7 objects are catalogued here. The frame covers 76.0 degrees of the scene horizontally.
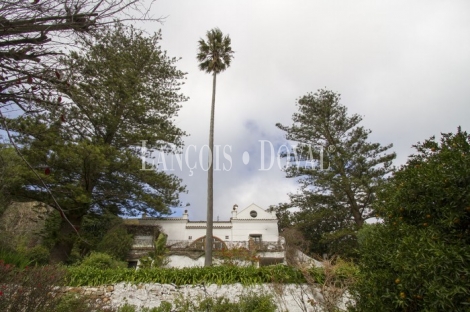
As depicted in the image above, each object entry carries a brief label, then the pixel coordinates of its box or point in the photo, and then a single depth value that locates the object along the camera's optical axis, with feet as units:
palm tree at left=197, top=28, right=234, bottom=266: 63.46
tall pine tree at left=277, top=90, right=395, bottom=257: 62.39
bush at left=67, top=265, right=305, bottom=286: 28.58
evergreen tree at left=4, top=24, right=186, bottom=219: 41.04
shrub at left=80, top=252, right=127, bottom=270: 41.96
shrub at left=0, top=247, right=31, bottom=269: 25.39
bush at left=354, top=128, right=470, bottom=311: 9.00
